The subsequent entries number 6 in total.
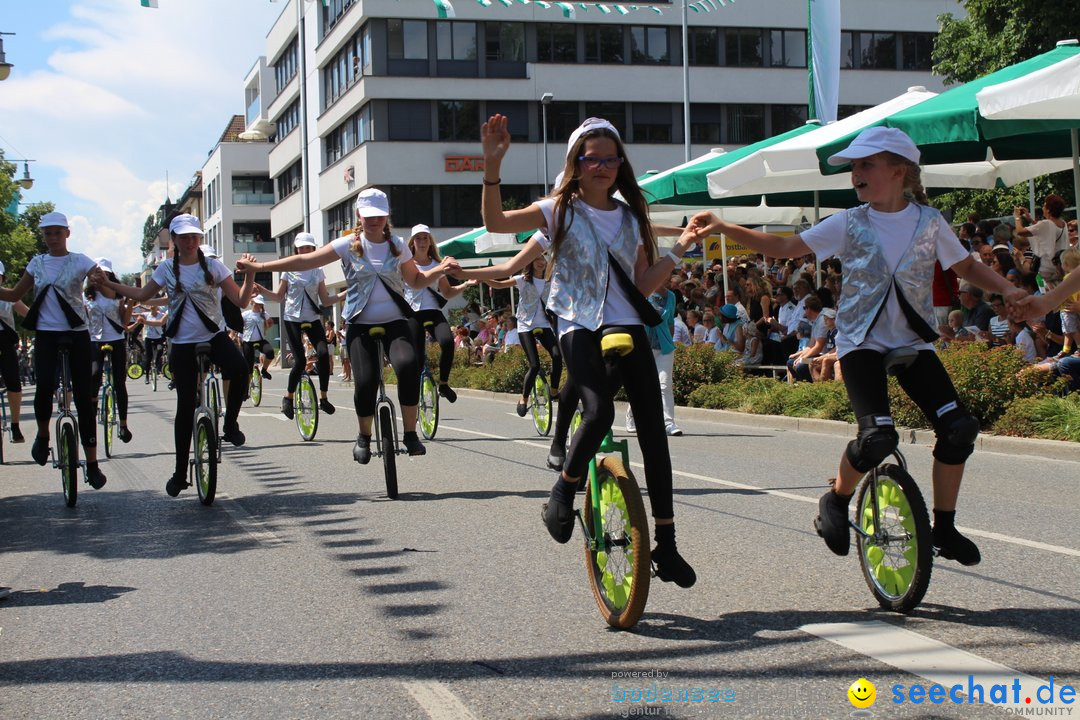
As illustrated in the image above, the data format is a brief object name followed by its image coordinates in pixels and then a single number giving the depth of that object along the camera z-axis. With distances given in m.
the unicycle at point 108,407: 13.69
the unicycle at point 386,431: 9.13
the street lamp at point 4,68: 24.55
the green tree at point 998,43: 31.00
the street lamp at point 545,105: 45.84
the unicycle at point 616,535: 4.76
